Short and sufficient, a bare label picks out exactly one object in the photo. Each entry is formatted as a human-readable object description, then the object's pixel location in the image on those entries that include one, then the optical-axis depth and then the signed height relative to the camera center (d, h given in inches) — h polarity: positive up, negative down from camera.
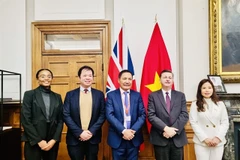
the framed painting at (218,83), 138.3 -0.2
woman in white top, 116.3 -16.9
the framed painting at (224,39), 142.5 +22.0
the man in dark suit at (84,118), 116.9 -14.4
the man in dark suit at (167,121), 111.8 -15.2
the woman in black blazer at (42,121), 112.2 -14.9
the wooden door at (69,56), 152.3 +14.9
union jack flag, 138.3 +10.5
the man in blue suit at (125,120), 113.6 -14.7
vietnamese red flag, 137.9 +9.3
